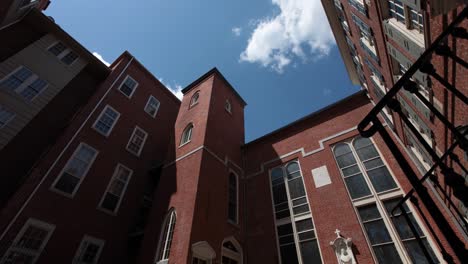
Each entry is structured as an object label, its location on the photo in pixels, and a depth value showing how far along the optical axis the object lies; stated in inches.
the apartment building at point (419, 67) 75.2
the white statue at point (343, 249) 366.3
